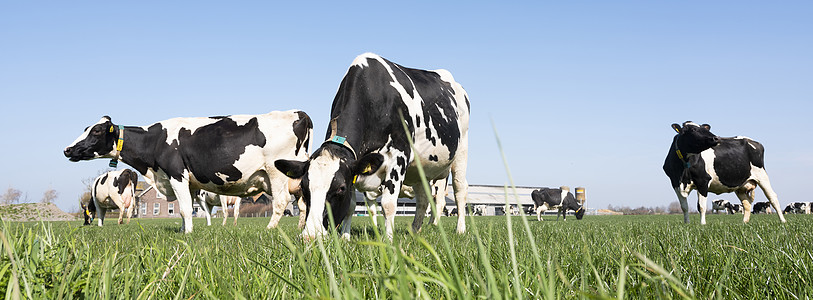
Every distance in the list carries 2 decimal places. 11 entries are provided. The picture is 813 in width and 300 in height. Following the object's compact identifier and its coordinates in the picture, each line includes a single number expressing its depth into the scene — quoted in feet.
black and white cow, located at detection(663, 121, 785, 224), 43.24
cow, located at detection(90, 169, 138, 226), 62.39
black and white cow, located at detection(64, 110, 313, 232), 32.27
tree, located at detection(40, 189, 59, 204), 290.21
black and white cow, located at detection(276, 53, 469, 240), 16.93
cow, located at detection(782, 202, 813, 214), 152.92
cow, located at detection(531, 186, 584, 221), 104.96
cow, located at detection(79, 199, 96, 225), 65.46
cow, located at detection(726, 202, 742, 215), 152.74
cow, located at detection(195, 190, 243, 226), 65.33
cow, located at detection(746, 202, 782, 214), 166.30
